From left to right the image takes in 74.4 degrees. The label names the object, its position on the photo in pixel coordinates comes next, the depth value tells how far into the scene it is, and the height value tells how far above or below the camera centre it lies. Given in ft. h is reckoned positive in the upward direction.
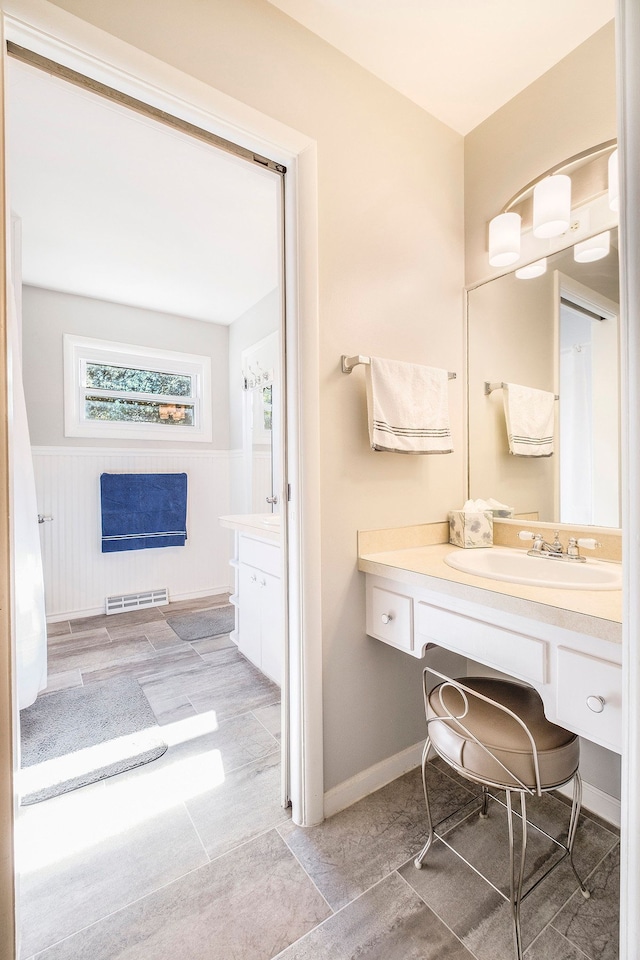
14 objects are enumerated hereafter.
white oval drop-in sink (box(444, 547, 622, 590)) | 3.74 -0.98
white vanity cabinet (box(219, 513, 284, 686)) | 7.12 -2.01
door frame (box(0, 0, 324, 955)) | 4.13 +0.56
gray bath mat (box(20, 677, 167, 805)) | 5.40 -3.77
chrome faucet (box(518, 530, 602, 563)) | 4.62 -0.81
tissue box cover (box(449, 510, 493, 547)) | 5.49 -0.68
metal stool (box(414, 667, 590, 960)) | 3.22 -2.15
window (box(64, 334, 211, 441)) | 11.32 +2.56
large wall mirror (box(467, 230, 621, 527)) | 4.61 +1.19
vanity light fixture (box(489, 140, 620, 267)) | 4.53 +3.21
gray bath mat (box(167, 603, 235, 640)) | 10.02 -3.63
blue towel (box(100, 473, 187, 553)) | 11.42 -0.84
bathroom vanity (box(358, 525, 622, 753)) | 2.92 -1.30
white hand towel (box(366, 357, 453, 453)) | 4.78 +0.84
